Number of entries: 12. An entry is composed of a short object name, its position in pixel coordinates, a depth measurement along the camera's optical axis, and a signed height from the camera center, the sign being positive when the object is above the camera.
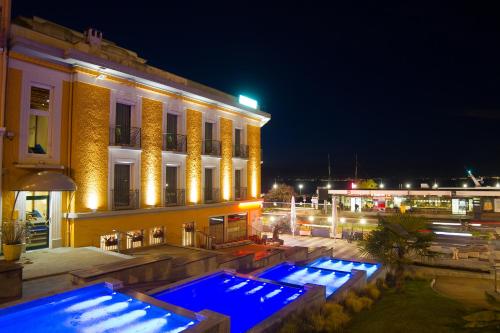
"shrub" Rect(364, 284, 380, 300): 11.64 -3.57
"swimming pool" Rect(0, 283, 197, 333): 7.11 -2.79
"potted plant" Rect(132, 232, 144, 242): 16.64 -2.34
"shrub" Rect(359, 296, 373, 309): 10.61 -3.55
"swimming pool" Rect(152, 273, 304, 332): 9.09 -3.13
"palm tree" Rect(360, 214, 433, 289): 11.82 -1.86
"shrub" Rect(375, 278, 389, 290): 13.05 -3.70
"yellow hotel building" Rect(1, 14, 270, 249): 13.14 +2.09
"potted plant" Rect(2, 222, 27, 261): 11.10 -1.71
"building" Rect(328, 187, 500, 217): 40.56 -1.63
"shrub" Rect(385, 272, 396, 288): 13.56 -3.72
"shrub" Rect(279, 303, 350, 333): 7.84 -3.28
